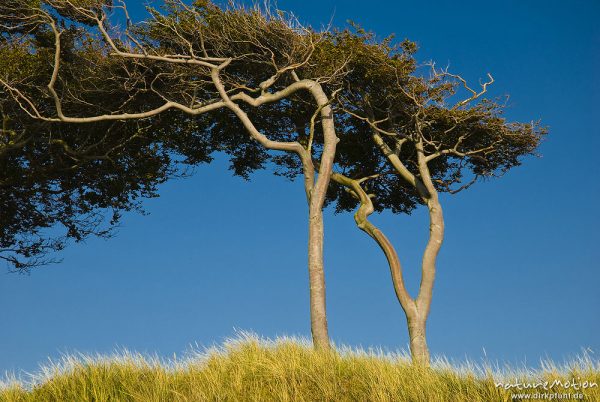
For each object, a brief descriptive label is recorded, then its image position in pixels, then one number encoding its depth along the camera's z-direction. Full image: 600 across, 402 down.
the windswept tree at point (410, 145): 14.99
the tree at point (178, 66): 14.09
